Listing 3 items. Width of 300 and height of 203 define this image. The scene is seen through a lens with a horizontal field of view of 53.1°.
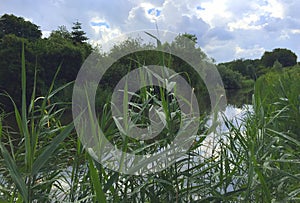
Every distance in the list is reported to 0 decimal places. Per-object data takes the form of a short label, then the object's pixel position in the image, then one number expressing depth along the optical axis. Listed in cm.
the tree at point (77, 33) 2138
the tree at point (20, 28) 1703
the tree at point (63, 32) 1861
